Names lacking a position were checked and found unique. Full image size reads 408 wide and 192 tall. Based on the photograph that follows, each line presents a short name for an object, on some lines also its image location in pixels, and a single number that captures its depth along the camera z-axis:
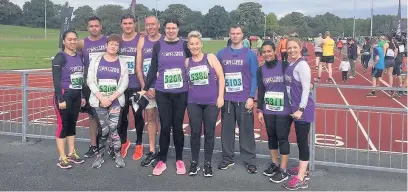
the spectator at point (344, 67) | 17.20
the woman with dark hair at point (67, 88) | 5.32
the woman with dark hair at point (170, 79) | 5.16
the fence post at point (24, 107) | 6.70
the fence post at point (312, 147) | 5.32
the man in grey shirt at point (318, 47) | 18.17
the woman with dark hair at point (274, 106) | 4.92
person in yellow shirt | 16.75
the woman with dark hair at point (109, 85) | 5.33
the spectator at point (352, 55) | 19.33
